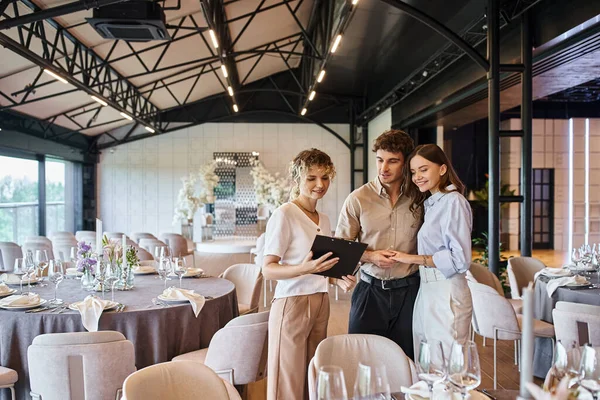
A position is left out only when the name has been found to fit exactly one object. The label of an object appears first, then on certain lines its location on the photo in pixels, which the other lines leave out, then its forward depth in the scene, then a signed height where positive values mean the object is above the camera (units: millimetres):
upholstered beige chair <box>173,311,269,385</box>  3135 -924
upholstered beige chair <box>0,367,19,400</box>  3293 -1161
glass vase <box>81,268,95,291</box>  4473 -718
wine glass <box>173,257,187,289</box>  4375 -595
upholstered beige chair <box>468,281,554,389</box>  4273 -1011
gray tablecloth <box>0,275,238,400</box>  3482 -911
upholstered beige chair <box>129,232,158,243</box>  9664 -706
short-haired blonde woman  2631 -463
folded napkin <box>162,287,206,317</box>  3791 -740
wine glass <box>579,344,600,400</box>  1692 -578
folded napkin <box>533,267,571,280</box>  4955 -735
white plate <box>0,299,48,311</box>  3611 -765
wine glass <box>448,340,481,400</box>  1638 -539
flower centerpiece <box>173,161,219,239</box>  11727 +54
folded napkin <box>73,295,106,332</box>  3393 -754
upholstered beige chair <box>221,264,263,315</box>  5184 -876
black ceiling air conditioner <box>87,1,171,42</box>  5789 +2037
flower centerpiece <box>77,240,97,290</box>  4391 -568
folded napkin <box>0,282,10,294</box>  4185 -739
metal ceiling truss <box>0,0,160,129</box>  6182 +2185
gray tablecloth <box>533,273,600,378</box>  4477 -1052
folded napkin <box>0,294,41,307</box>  3658 -732
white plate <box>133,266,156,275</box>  5313 -750
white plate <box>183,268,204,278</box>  5062 -741
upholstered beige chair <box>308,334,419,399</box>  2342 -735
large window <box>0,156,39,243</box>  10734 -2
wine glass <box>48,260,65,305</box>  3982 -571
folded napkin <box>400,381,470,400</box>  1673 -650
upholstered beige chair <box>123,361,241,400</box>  2049 -749
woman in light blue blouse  2516 -262
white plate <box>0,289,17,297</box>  4140 -764
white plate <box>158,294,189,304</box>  3822 -754
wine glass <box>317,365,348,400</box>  1336 -488
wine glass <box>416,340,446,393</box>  1679 -540
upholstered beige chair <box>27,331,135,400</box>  2725 -889
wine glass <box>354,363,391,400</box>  1414 -516
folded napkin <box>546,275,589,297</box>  4512 -744
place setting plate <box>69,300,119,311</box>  3580 -751
